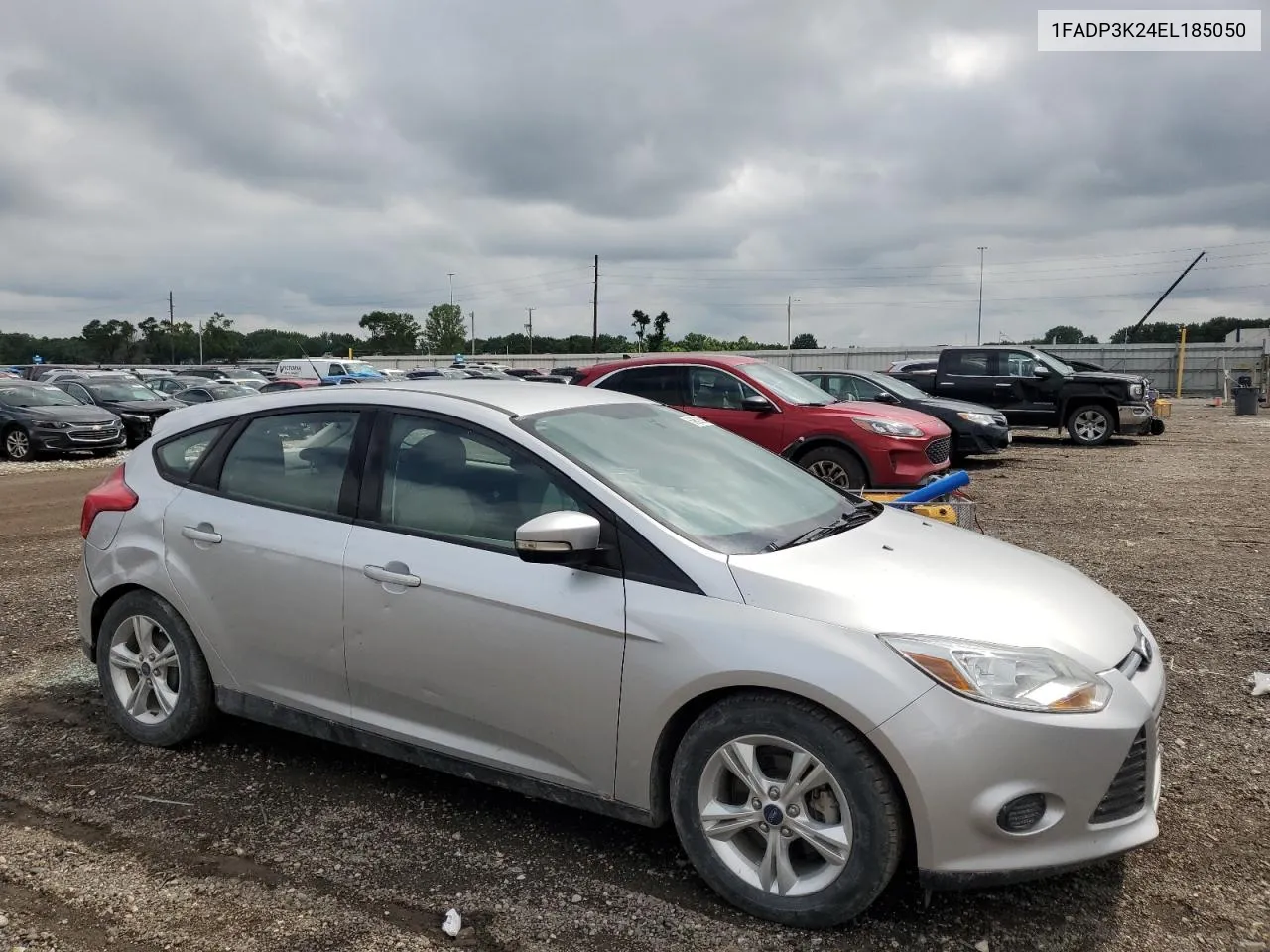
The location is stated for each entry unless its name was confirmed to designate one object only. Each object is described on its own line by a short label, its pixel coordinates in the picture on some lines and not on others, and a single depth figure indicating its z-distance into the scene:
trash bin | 27.12
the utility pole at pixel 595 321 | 70.11
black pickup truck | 17.95
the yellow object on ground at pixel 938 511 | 5.45
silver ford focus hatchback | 2.67
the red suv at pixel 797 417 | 10.12
